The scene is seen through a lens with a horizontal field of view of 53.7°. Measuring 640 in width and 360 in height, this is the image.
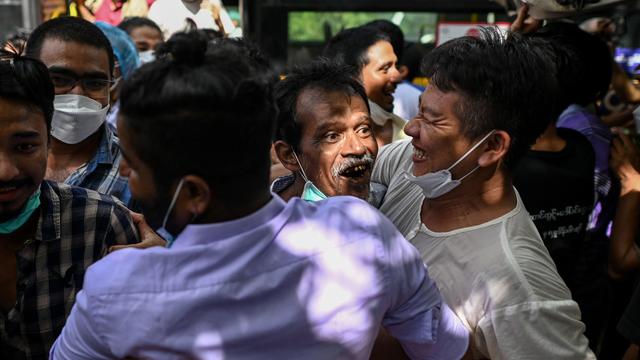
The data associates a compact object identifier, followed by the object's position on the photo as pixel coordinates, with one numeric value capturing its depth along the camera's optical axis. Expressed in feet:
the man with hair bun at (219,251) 3.92
